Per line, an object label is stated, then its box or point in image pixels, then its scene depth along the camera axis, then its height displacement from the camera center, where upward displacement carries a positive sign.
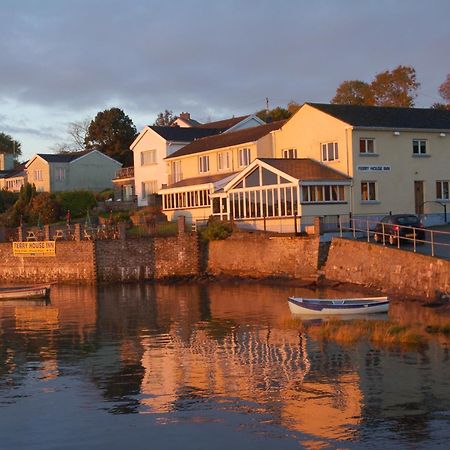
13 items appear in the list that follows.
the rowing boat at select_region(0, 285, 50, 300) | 49.44 -4.03
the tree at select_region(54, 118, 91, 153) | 126.45 +12.50
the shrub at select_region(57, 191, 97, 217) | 78.81 +2.21
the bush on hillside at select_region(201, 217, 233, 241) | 55.25 -0.81
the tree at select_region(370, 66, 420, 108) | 85.00 +13.08
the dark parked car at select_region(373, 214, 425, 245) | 45.12 -0.83
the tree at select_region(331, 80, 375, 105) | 87.00 +12.98
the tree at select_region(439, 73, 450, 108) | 88.00 +12.92
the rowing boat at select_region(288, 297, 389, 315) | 33.50 -3.77
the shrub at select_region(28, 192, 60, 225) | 76.38 +1.54
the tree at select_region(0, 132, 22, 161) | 146.88 +14.79
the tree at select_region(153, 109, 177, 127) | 130.88 +16.45
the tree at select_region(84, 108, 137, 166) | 107.69 +11.90
